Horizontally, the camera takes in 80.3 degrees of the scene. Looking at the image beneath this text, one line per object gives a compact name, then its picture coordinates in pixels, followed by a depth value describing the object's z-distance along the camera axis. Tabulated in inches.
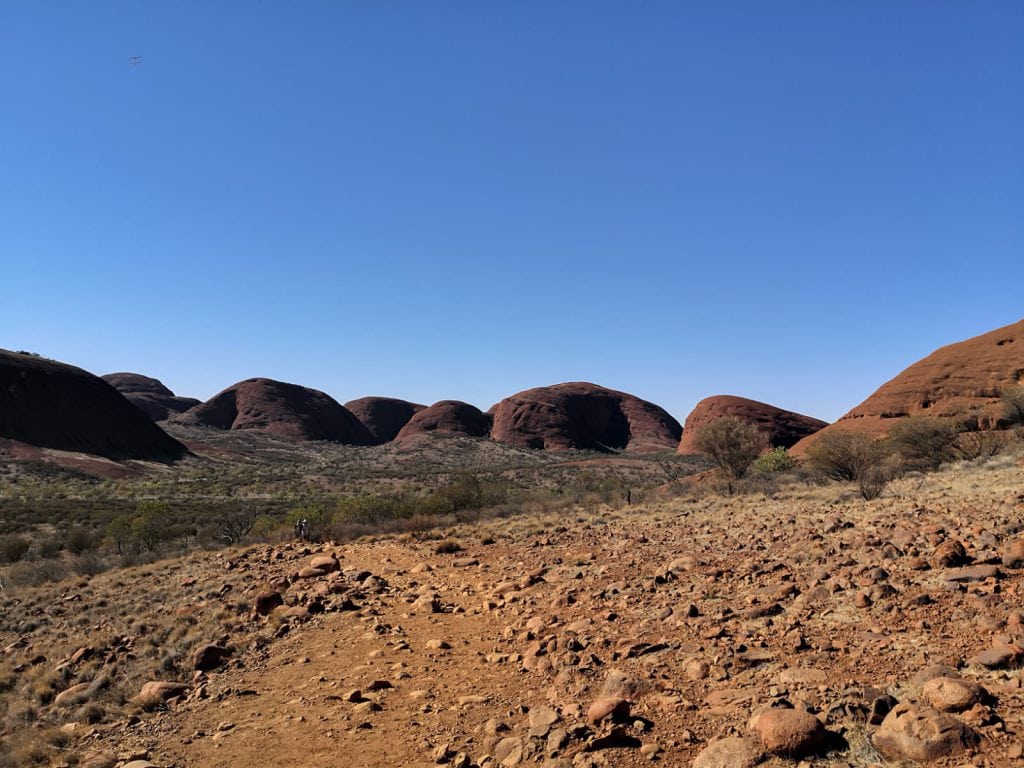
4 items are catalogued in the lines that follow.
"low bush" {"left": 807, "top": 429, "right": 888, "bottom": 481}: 788.6
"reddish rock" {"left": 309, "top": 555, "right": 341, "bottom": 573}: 487.2
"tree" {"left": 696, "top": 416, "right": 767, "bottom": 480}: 1061.1
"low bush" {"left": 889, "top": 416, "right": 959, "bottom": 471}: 919.0
